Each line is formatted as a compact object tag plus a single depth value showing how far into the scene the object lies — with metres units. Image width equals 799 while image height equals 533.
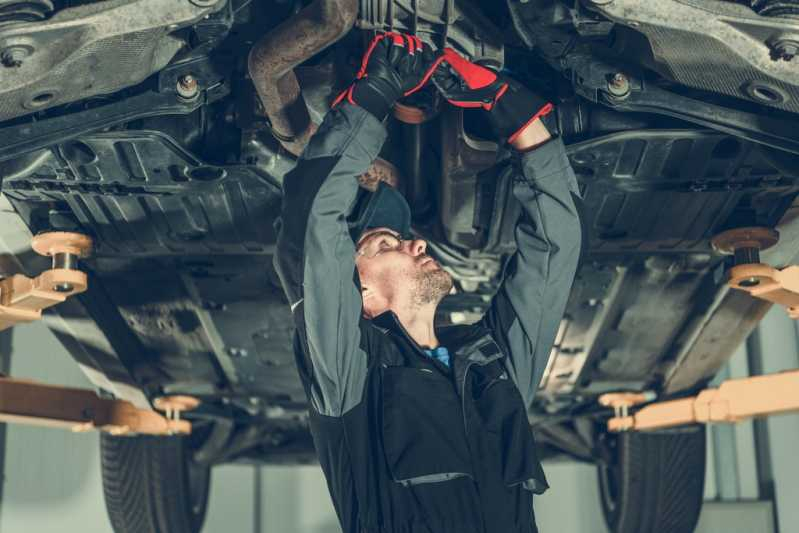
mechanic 2.80
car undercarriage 2.85
